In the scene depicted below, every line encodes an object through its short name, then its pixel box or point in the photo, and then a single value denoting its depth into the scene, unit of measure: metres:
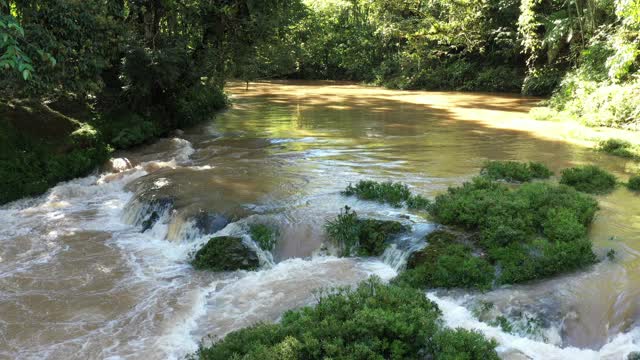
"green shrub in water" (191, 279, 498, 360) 5.48
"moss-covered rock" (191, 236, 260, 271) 8.80
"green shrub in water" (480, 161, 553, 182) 11.58
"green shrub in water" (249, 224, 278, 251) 9.26
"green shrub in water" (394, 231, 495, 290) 7.55
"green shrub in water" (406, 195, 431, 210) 10.05
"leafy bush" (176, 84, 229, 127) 18.77
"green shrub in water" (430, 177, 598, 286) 7.62
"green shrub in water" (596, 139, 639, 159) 13.90
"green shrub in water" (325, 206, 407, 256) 9.02
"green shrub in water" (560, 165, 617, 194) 10.85
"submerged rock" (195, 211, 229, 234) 9.93
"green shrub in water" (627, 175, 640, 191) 10.93
